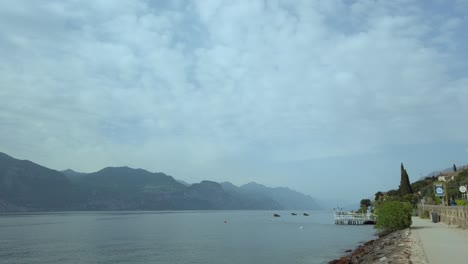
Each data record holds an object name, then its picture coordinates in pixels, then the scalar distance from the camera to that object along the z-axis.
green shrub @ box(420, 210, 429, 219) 76.88
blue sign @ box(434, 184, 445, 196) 68.00
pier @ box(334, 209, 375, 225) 109.33
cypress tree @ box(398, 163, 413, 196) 126.69
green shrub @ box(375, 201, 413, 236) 53.75
